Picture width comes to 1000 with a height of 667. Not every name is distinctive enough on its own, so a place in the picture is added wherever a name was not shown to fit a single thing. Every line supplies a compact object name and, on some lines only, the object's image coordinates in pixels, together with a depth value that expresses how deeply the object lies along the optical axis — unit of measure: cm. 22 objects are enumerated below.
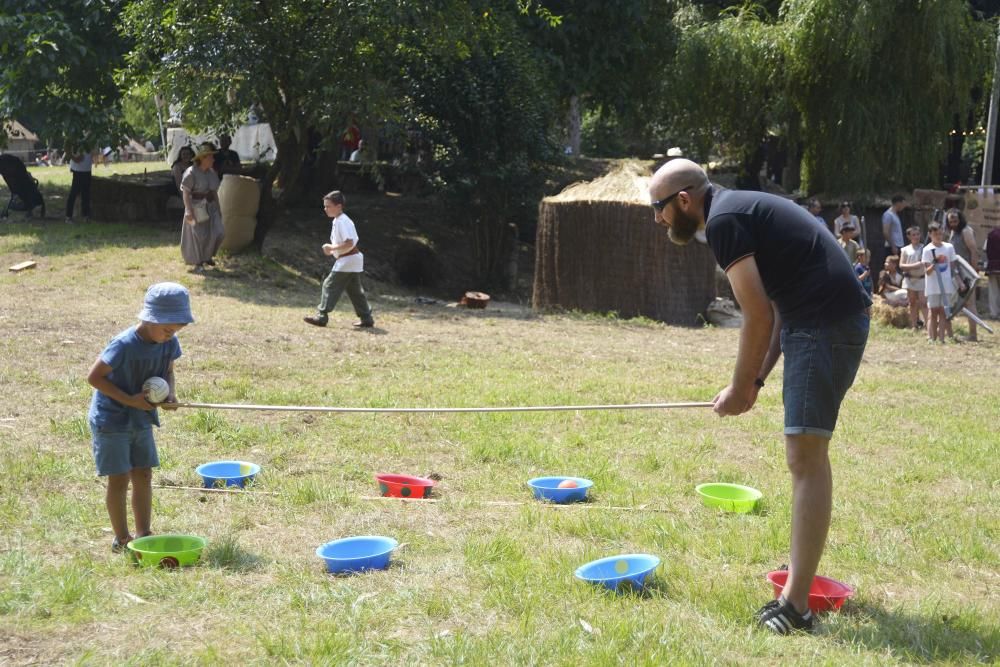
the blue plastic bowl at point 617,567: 510
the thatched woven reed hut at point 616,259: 1742
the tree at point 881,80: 2097
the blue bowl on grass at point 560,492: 665
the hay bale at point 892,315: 1728
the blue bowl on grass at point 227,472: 684
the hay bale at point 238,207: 1808
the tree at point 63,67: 1831
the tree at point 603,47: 2241
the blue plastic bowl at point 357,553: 528
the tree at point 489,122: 2047
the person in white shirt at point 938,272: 1521
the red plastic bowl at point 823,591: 486
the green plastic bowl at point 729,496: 648
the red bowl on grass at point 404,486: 677
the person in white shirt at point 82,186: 2153
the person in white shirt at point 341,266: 1388
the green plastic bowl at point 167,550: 525
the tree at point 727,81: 2234
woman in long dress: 1681
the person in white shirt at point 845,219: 1864
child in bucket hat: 544
